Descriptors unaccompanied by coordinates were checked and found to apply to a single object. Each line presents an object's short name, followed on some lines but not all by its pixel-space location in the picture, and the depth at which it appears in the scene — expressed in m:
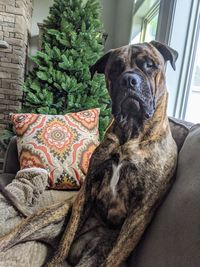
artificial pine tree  1.93
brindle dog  0.81
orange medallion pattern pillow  1.46
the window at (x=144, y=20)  2.42
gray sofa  0.62
